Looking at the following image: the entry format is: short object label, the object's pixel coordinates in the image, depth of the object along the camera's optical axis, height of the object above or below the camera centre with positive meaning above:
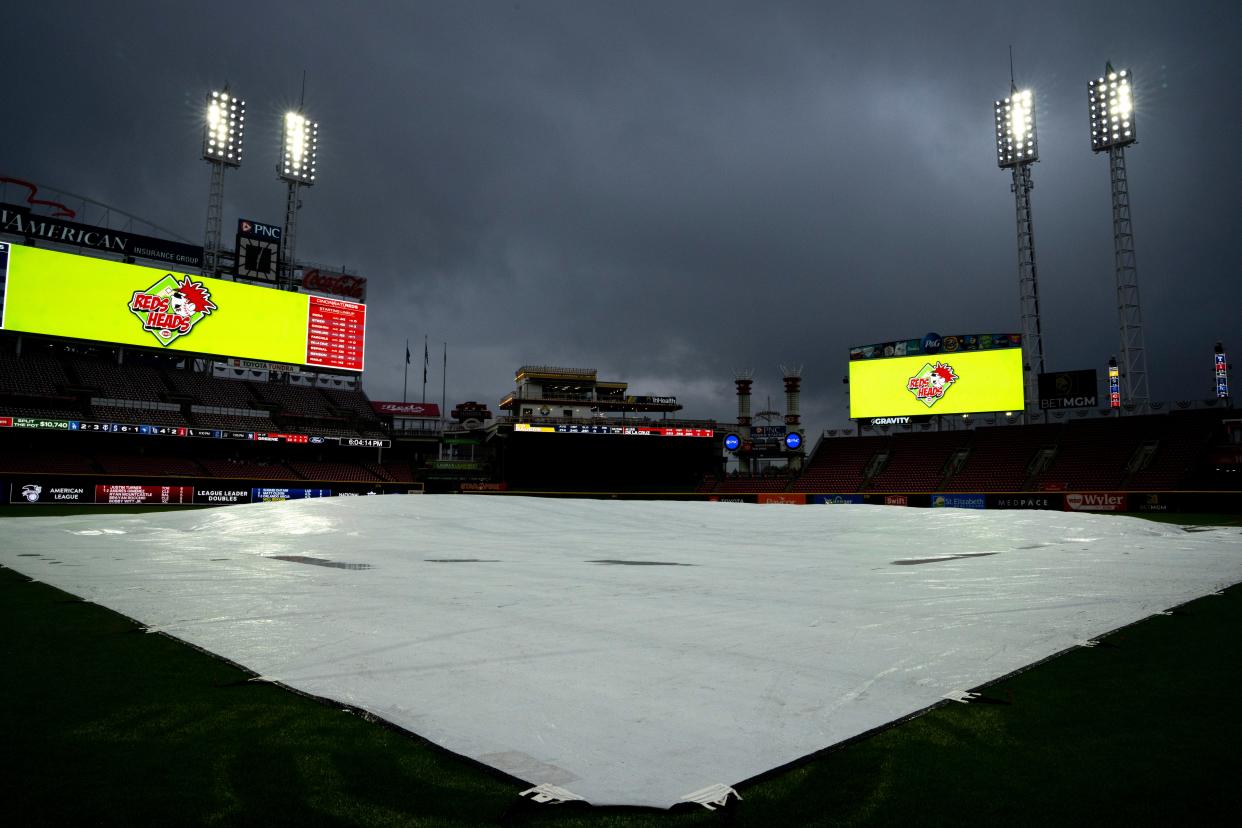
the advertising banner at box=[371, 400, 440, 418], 70.69 +5.59
